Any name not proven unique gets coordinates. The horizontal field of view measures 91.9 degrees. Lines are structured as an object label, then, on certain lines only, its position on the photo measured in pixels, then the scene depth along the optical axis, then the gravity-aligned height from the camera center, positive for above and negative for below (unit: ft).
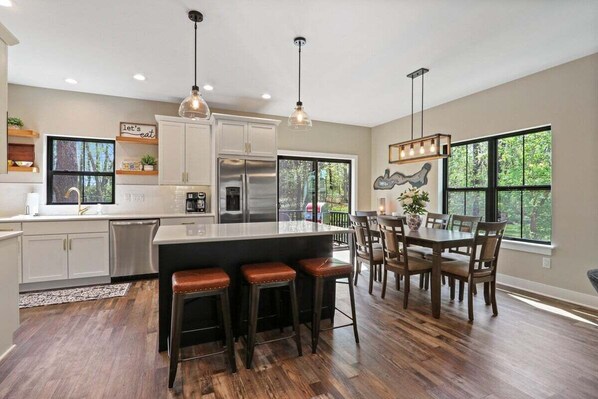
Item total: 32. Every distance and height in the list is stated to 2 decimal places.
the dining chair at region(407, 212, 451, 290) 12.61 -2.43
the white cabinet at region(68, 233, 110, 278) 12.53 -2.69
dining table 9.69 -1.59
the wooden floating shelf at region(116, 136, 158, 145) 14.57 +2.78
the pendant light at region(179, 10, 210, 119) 8.32 +2.64
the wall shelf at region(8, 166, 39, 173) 13.06 +1.13
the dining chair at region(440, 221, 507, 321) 9.43 -2.38
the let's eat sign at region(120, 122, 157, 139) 15.03 +3.41
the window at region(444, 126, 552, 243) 12.27 +0.81
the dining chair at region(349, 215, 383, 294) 11.98 -2.25
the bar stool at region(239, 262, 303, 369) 6.93 -2.16
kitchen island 7.48 -1.72
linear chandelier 11.11 +2.04
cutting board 13.41 +1.94
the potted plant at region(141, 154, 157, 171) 15.08 +1.68
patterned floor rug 10.99 -4.09
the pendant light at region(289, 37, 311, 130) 9.83 +2.65
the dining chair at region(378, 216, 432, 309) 10.49 -2.26
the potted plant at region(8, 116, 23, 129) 12.91 +3.18
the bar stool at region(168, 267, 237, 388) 6.19 -2.19
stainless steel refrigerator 14.71 +0.26
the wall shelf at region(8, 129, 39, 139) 12.82 +2.72
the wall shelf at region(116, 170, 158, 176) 14.82 +1.17
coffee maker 15.56 -0.47
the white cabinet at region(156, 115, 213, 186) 14.70 +2.29
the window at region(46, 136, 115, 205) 14.21 +1.26
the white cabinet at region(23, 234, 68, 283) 11.82 -2.68
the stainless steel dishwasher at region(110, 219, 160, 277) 13.26 -2.49
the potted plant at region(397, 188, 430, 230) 12.48 -0.37
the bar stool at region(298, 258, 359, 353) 7.58 -2.11
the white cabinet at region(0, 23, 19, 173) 7.02 +2.60
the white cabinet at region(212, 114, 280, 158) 14.79 +3.16
